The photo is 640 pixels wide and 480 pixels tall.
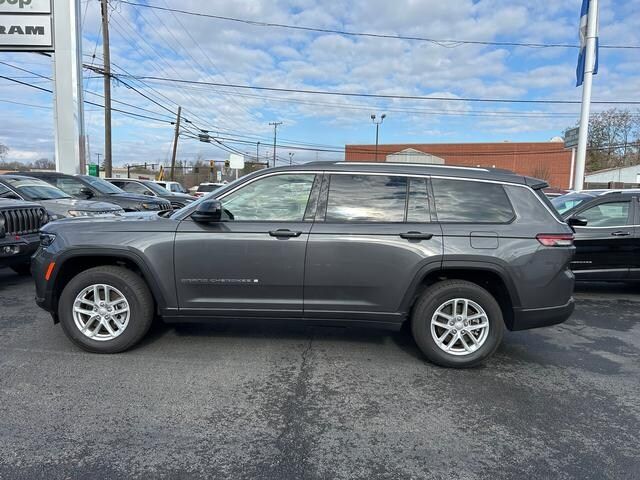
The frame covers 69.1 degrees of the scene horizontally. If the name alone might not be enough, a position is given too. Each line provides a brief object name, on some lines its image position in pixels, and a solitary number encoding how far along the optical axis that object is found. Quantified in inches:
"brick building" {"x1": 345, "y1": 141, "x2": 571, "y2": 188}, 2524.6
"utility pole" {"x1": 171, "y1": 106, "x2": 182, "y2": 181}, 1702.8
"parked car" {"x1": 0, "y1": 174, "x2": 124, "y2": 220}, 347.7
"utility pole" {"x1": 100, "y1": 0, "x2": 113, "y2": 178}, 938.1
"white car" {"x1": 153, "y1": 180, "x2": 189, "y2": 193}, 948.8
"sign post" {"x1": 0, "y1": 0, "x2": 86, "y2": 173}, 642.2
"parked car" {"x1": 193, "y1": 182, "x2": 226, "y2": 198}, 1214.0
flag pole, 527.8
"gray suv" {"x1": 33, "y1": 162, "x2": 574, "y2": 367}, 160.7
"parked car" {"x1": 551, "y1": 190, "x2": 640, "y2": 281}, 272.7
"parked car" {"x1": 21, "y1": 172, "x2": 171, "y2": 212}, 459.5
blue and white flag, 539.2
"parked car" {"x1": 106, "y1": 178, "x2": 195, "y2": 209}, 666.6
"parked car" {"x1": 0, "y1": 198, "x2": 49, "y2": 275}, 260.7
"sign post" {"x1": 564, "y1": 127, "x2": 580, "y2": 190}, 663.1
